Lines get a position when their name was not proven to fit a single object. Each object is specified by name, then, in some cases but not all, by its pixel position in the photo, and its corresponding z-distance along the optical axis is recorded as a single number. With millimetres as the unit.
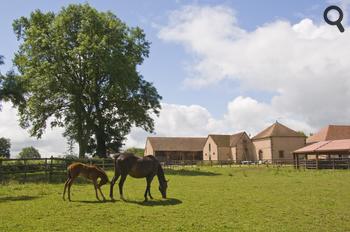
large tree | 41531
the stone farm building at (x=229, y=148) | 80312
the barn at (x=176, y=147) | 88375
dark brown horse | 16188
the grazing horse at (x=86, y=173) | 16203
